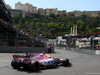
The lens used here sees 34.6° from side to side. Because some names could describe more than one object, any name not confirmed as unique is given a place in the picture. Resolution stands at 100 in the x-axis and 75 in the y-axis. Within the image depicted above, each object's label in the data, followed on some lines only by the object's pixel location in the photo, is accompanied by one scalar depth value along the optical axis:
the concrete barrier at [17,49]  23.83
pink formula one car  8.66
